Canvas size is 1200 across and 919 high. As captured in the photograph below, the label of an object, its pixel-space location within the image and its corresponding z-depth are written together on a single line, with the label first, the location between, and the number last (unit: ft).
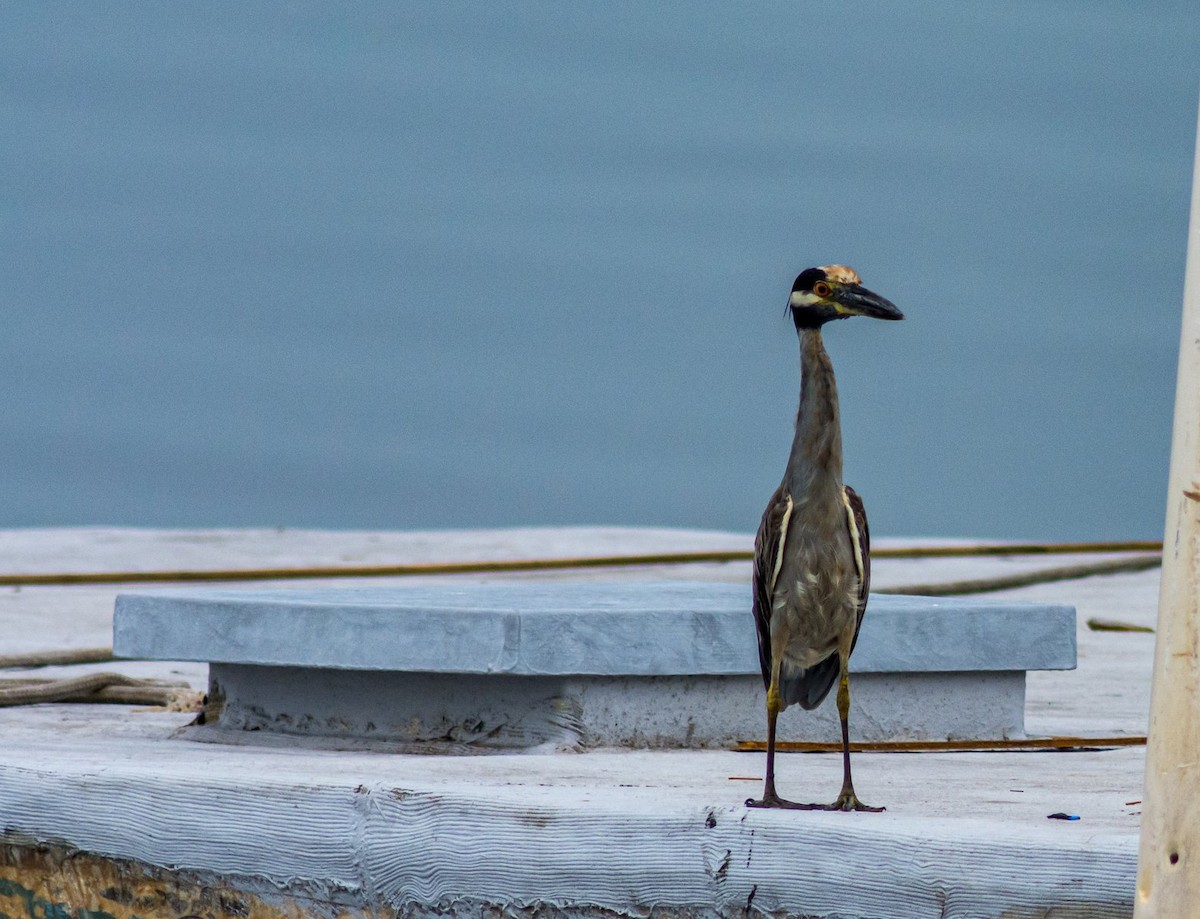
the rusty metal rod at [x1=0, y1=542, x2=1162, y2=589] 75.82
